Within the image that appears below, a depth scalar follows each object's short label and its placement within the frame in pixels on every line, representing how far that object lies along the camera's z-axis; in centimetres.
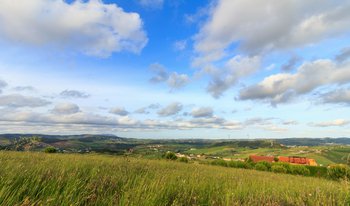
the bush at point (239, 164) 4894
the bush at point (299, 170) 4394
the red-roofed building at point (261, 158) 9118
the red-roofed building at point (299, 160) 9525
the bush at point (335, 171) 3033
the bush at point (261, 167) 4561
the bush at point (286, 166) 4494
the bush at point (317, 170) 4498
